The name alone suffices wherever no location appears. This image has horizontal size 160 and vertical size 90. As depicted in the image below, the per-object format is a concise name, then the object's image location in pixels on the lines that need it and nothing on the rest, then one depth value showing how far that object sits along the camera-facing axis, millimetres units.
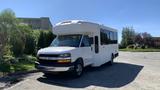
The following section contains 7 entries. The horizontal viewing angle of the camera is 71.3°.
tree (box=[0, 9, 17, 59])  7192
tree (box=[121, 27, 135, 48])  26553
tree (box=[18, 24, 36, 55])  10356
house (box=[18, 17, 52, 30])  24358
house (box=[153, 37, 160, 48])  24632
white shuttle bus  5051
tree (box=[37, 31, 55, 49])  10929
